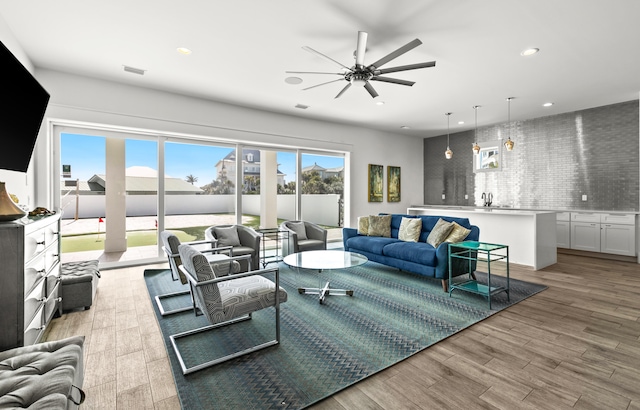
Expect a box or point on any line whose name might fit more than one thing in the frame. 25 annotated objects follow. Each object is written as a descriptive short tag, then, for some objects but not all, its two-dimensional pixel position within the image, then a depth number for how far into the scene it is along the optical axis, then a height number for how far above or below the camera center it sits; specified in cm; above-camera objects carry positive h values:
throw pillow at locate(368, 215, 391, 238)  544 -43
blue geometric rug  193 -119
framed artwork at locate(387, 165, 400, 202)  858 +55
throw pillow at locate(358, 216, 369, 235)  560 -44
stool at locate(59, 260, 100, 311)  312 -92
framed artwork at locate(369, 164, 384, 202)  813 +58
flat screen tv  204 +71
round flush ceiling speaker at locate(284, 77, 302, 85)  455 +192
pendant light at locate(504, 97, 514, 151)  553 +112
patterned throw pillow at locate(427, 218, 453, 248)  435 -45
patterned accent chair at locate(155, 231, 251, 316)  314 -70
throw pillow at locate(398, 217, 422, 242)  496 -46
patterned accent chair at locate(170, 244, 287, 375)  223 -75
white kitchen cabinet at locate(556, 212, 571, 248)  625 -58
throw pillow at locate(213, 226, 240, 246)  467 -53
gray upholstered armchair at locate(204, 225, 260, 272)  455 -57
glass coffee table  343 -72
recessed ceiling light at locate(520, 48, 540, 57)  363 +188
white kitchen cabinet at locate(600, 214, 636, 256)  546 -61
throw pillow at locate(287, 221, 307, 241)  552 -49
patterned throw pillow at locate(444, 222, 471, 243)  415 -44
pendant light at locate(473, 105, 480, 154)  604 +117
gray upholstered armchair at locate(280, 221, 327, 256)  508 -64
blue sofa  394 -73
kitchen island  502 -56
